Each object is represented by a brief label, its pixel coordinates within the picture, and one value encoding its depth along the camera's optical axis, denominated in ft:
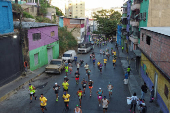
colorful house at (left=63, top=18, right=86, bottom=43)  149.38
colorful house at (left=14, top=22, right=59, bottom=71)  68.64
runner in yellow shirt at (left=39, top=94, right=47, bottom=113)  36.81
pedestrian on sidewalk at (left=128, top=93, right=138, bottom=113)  37.81
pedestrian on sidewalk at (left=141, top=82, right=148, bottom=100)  43.40
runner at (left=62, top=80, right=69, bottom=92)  46.31
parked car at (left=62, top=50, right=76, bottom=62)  94.07
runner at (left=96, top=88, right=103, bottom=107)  41.14
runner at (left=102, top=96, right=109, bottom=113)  37.11
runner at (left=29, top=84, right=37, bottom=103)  43.60
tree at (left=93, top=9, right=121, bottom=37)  231.71
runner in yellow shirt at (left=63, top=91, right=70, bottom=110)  38.14
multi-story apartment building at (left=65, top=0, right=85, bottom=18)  363.56
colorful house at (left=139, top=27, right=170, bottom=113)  35.40
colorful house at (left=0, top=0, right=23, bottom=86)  53.22
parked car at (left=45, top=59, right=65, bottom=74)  69.62
